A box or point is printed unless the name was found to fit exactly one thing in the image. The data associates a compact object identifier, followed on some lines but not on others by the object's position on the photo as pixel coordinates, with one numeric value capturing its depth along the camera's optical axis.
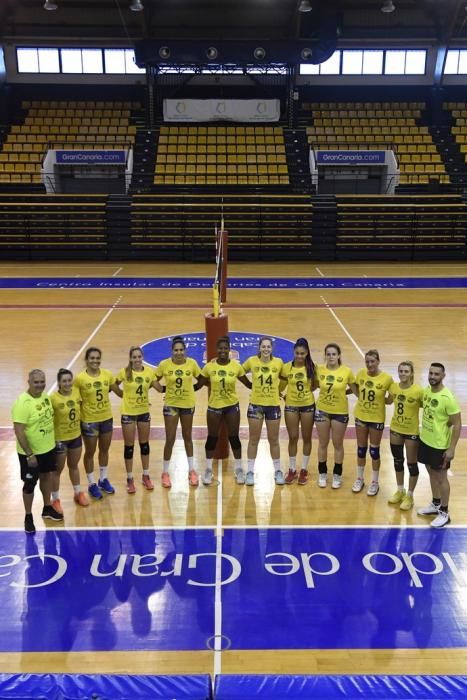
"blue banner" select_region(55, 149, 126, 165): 25.23
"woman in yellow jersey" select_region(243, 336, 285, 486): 6.98
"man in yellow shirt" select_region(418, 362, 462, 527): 5.98
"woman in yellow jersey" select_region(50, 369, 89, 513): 6.33
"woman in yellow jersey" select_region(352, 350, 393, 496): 6.63
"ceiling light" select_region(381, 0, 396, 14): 22.40
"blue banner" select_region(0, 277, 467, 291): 18.70
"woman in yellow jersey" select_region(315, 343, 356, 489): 6.88
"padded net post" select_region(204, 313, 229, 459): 7.78
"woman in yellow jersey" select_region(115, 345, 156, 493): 6.83
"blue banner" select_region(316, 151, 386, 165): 25.31
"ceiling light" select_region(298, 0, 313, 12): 21.46
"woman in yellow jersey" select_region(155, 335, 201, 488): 6.95
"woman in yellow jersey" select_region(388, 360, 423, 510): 6.38
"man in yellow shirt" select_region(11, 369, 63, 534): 5.86
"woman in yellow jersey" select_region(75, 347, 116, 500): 6.57
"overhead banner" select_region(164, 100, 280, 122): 27.23
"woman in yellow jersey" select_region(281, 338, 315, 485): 6.93
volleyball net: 7.92
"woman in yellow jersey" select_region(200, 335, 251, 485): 7.02
